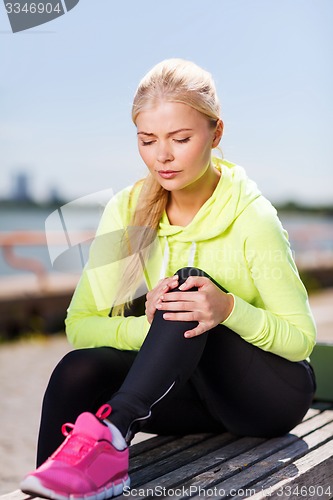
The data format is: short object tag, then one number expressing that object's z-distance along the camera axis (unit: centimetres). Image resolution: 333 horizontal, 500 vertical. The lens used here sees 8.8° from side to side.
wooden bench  428
